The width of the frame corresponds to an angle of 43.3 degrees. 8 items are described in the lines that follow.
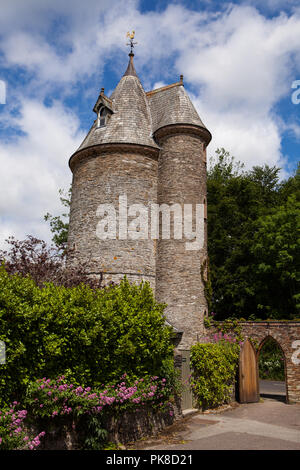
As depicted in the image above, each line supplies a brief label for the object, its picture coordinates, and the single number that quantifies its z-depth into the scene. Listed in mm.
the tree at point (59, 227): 30150
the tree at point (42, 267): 16031
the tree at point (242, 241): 25984
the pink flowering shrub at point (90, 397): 7332
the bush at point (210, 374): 13312
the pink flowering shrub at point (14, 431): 6410
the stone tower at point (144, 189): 17641
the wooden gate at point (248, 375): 15633
